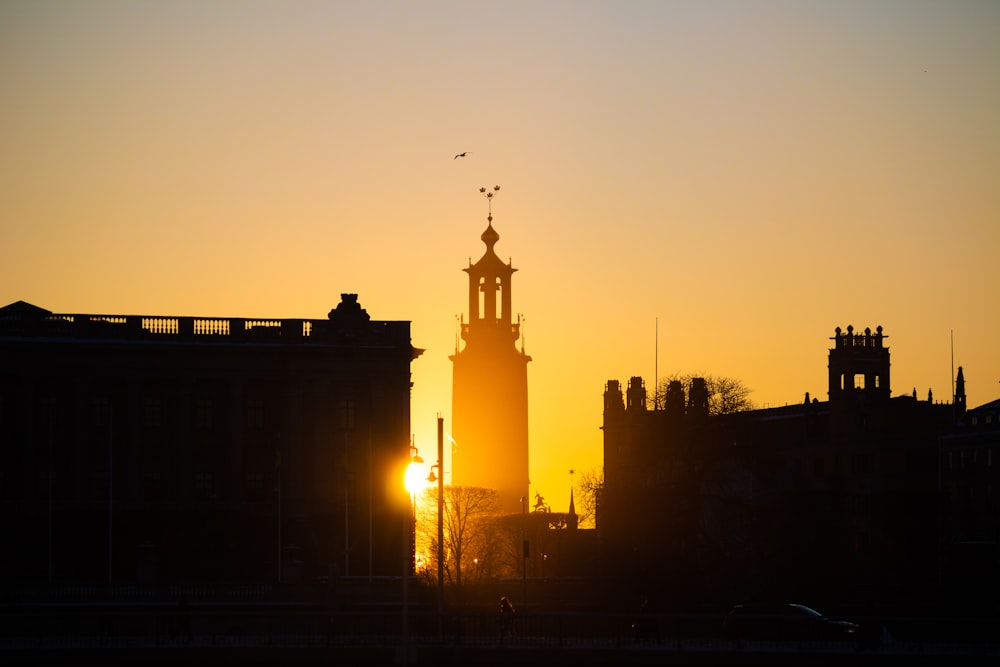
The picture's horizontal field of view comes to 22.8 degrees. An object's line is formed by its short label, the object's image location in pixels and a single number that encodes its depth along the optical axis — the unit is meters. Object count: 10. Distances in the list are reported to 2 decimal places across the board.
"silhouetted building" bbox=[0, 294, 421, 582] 156.50
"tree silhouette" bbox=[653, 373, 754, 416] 175.38
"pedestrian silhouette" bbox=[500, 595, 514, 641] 100.12
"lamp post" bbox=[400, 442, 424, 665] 95.25
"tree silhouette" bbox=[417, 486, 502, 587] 184.49
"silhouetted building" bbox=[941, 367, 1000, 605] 176.50
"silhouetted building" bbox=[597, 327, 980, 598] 148.50
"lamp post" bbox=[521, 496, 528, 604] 134.99
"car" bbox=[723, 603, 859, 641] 103.44
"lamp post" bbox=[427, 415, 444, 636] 101.00
